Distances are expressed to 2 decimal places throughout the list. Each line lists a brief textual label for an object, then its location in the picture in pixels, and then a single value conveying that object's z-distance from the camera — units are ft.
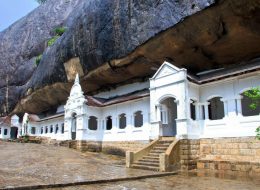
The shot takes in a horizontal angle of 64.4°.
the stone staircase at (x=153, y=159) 38.71
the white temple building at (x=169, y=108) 41.15
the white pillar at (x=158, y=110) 47.95
